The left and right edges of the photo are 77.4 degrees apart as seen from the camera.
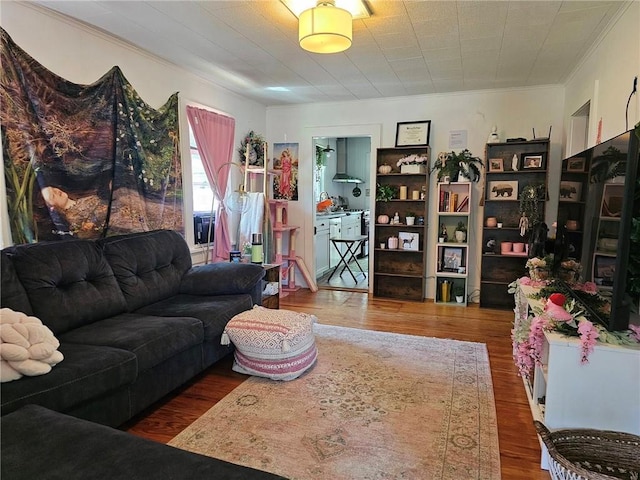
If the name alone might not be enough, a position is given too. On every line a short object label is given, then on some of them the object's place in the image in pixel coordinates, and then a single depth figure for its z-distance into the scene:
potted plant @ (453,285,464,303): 4.73
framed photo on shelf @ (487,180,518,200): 4.54
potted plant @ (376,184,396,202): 5.00
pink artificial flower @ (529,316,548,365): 2.03
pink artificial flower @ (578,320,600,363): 1.70
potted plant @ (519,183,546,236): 4.30
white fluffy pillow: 1.62
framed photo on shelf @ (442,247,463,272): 4.79
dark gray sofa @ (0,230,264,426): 1.81
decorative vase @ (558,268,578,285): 2.24
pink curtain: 4.03
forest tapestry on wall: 2.46
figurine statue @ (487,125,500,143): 4.44
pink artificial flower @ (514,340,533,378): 2.23
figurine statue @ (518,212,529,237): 4.32
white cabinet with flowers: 1.70
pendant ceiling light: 2.30
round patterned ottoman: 2.58
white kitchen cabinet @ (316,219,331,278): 5.94
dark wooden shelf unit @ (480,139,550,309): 4.49
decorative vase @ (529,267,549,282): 2.89
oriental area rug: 1.85
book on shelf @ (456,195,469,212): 4.69
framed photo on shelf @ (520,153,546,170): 4.32
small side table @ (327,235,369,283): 5.87
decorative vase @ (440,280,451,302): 4.77
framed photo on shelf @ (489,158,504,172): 4.52
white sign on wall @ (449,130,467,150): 4.75
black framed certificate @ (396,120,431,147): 4.83
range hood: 8.15
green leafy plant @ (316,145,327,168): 6.54
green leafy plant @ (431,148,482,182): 4.58
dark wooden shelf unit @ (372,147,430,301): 4.95
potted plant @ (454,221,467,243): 4.71
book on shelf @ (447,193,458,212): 4.71
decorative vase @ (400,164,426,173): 4.80
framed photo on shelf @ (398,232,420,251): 4.96
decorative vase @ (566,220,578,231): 2.29
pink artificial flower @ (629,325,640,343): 1.67
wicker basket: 1.65
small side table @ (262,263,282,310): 3.82
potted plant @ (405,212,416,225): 4.95
